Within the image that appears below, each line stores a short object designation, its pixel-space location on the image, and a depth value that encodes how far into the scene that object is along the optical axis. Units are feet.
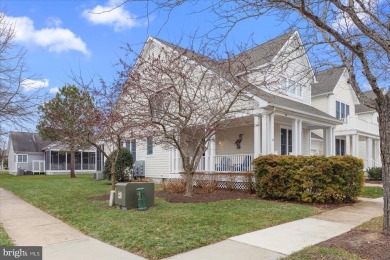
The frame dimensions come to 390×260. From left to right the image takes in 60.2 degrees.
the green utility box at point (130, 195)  31.40
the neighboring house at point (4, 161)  183.99
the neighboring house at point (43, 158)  132.46
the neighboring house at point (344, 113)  78.33
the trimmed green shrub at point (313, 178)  37.04
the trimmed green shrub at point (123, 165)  63.05
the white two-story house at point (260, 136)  47.96
